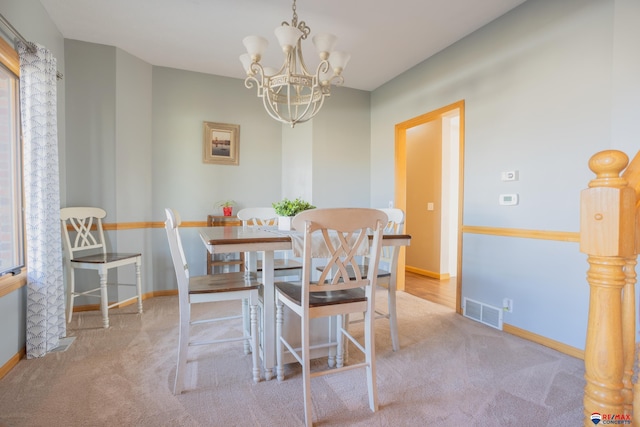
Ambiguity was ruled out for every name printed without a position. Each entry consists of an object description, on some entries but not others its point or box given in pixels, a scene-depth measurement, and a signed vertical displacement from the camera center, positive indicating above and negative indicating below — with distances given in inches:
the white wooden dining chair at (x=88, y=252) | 109.7 -16.9
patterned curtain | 85.8 +4.2
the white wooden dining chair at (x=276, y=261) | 94.8 -16.7
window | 84.9 +8.4
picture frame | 157.1 +32.3
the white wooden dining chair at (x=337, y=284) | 58.9 -14.7
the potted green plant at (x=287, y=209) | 86.1 +0.1
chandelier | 79.6 +38.7
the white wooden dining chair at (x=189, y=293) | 68.0 -18.8
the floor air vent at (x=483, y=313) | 108.3 -35.9
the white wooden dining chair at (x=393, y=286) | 91.8 -21.9
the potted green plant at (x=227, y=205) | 153.4 +1.7
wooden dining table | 65.0 -7.9
